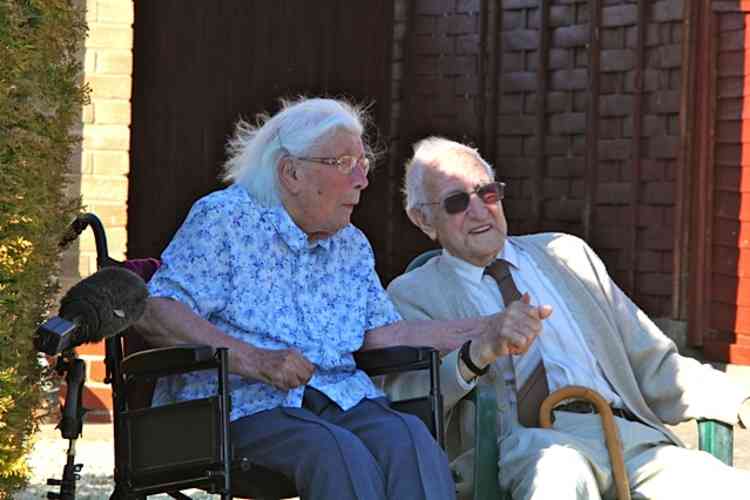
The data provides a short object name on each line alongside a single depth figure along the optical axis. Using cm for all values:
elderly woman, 699
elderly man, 771
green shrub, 668
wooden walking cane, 744
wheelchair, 683
